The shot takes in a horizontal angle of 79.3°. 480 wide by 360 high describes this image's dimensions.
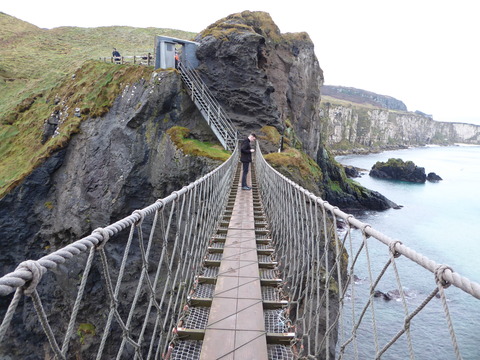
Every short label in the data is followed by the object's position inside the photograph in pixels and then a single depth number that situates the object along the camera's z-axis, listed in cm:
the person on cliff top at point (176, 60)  1611
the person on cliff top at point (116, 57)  1766
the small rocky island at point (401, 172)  6169
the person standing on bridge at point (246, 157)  871
